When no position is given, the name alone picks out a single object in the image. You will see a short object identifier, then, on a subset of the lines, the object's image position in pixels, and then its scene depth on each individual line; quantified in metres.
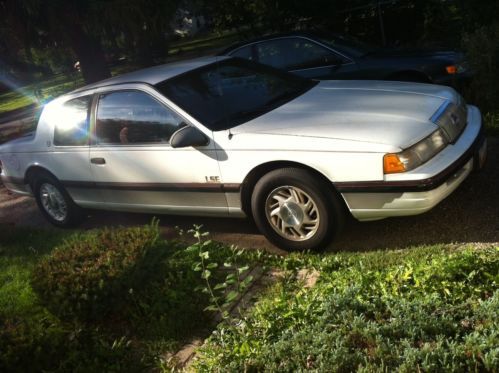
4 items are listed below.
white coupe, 4.03
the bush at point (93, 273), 3.73
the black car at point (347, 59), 6.95
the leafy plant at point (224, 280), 3.54
